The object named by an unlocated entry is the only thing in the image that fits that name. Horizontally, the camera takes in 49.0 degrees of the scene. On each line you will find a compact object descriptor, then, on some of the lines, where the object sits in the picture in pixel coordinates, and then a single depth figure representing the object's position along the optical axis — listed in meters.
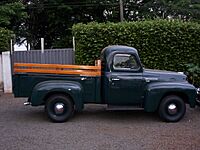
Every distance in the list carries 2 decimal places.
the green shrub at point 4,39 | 8.25
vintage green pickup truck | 5.21
